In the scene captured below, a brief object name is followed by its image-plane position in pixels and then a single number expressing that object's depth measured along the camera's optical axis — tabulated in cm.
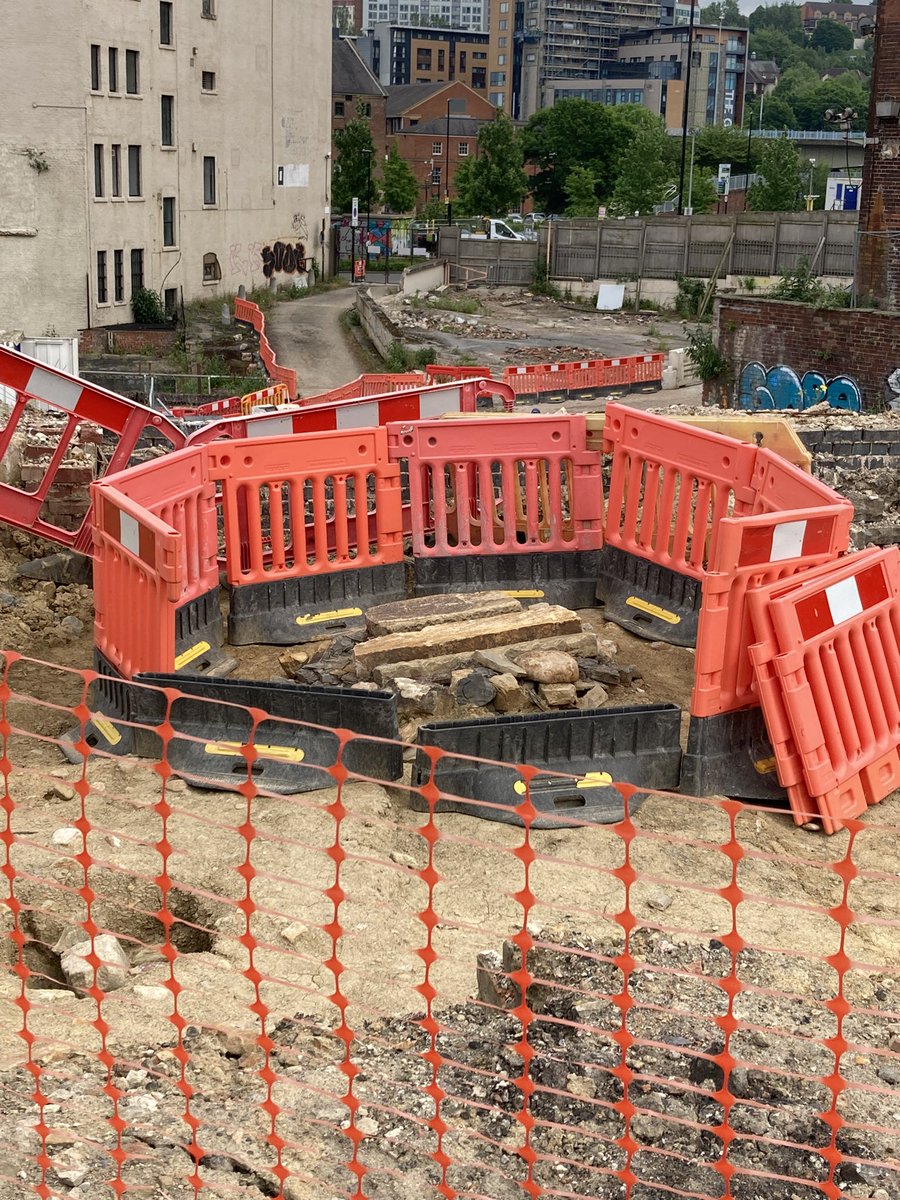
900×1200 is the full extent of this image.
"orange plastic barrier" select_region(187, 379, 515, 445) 1186
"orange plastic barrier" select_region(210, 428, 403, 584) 1039
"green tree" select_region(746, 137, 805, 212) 7150
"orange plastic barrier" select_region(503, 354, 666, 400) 3194
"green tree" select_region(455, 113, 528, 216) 8612
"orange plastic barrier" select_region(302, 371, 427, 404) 2188
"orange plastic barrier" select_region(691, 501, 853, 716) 783
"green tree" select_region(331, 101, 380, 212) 8344
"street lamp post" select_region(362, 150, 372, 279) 8344
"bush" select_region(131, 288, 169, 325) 4422
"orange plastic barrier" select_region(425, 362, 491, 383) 2597
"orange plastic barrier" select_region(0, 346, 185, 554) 1160
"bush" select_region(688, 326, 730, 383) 2808
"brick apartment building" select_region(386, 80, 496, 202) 12706
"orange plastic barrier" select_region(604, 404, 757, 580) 1013
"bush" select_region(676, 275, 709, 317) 5234
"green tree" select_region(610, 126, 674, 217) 7225
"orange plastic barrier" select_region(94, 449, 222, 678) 861
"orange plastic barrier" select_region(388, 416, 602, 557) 1112
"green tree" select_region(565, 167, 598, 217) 8794
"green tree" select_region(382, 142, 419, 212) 9406
